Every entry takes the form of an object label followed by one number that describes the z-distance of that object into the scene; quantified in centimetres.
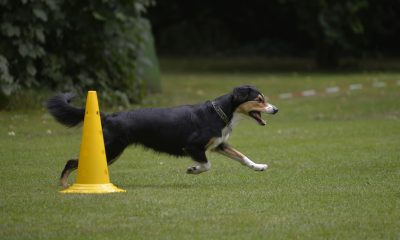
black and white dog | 1902
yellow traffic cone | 1717
